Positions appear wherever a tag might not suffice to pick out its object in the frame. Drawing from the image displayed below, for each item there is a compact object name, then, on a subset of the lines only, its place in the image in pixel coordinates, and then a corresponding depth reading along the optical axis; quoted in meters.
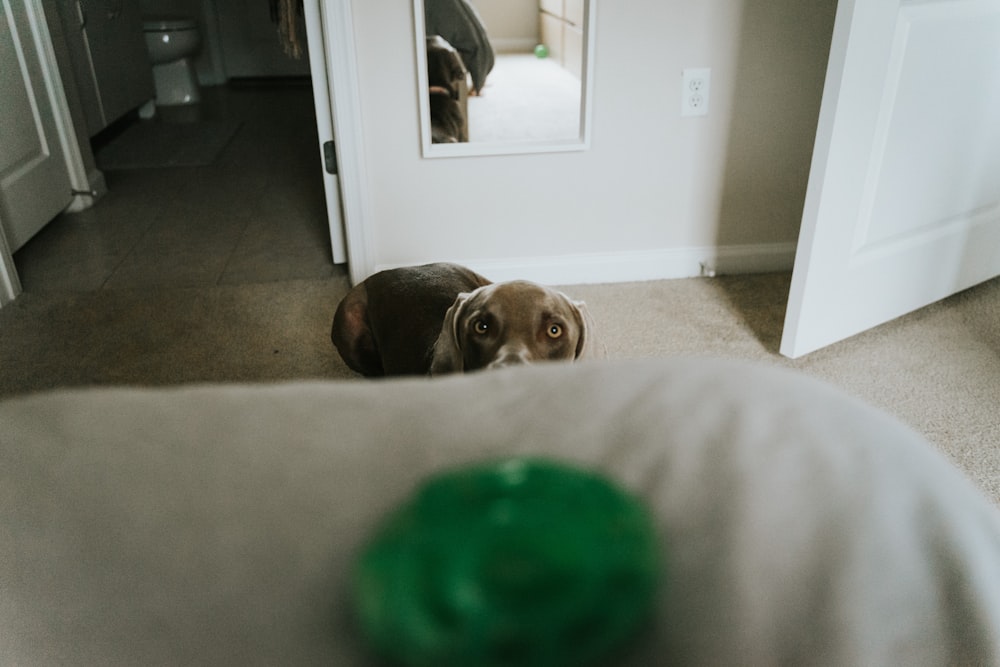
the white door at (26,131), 2.59
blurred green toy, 0.35
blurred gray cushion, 0.38
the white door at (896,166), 1.65
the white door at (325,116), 2.14
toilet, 4.69
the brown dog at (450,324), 1.35
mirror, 2.20
